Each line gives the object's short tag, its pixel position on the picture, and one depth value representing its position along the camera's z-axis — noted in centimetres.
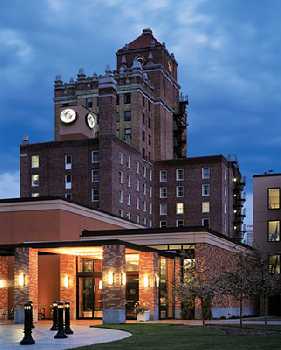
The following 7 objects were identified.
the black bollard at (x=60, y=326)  2941
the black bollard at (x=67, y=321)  3177
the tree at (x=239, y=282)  3691
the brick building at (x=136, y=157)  10308
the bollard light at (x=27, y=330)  2676
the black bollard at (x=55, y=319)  3371
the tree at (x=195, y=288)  3788
